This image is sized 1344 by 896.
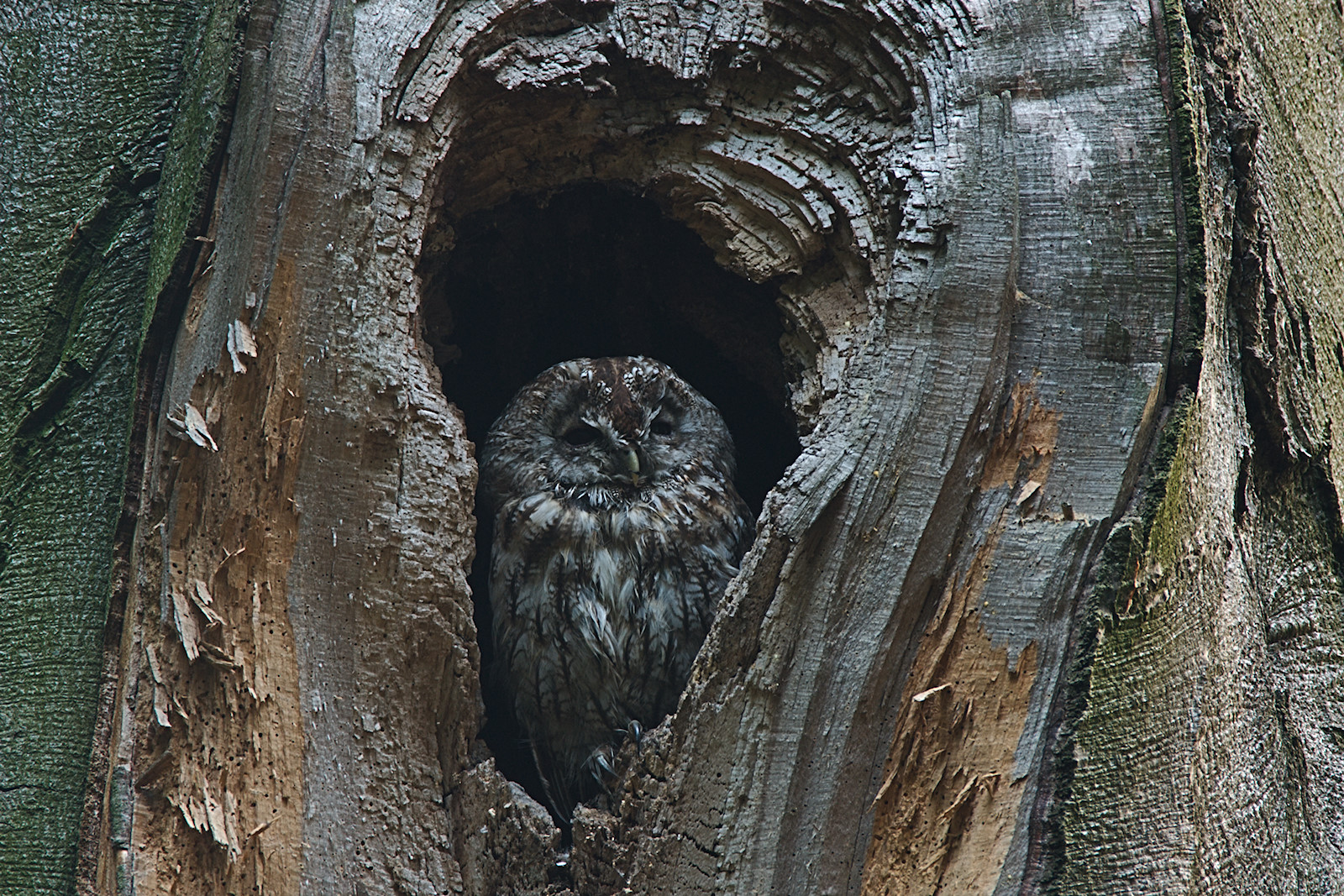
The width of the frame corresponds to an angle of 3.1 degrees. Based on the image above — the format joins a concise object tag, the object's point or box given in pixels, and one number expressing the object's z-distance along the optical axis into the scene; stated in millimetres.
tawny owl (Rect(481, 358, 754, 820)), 12595
